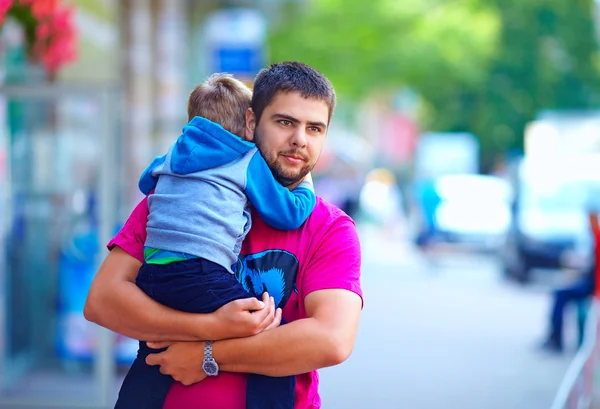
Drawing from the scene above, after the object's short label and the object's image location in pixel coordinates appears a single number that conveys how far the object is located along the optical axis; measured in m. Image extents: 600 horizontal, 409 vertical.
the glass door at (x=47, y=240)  9.28
